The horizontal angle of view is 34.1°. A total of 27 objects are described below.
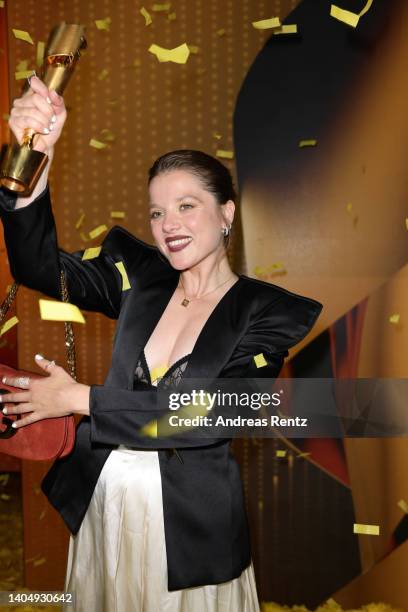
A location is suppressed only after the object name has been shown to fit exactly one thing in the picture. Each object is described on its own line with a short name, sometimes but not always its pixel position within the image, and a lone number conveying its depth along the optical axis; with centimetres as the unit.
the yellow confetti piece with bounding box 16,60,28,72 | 297
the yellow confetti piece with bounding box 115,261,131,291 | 204
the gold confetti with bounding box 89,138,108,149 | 300
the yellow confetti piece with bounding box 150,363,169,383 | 184
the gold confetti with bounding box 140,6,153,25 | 295
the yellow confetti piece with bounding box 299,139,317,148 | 303
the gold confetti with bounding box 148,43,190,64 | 264
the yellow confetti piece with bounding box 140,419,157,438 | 174
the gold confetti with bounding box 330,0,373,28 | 276
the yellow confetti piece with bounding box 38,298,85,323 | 177
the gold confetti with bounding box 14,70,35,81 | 283
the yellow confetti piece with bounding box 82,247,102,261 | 207
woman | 178
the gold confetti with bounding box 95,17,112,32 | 288
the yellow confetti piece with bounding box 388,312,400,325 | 304
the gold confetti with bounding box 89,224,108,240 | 260
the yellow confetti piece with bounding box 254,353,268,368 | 185
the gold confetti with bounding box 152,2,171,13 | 301
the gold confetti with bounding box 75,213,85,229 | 311
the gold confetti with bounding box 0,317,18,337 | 234
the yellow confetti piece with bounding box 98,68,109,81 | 306
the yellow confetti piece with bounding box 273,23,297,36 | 298
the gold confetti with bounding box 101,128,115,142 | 312
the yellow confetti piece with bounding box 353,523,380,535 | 278
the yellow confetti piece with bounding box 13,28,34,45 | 265
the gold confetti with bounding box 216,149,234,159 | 306
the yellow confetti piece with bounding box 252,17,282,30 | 284
